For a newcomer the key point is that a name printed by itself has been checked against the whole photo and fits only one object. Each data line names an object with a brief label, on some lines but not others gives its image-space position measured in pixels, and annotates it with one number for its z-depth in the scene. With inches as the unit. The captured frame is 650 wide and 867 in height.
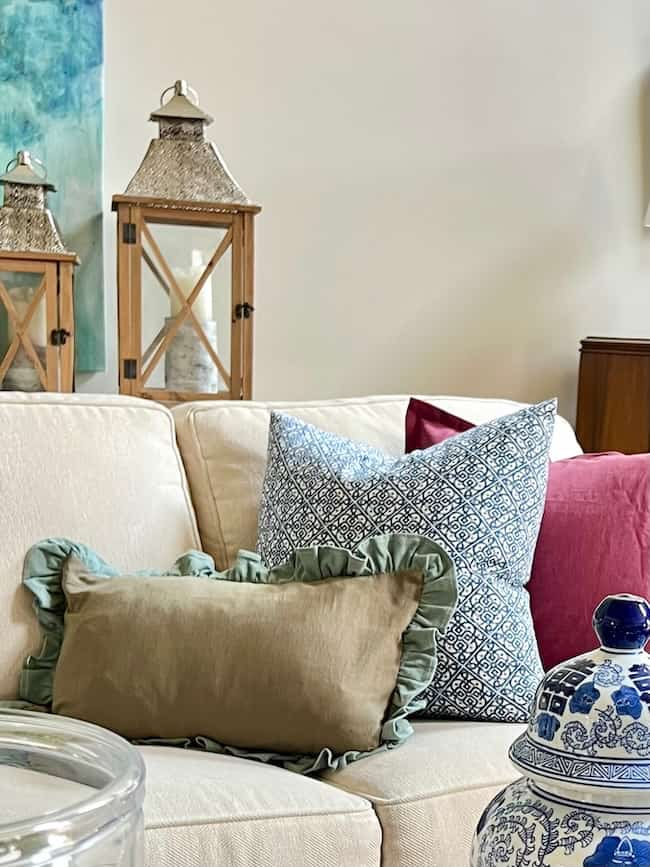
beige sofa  112.8
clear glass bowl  48.2
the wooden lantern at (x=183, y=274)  148.1
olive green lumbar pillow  119.6
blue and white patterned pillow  124.0
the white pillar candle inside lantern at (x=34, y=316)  146.1
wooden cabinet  167.4
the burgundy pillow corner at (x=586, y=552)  128.6
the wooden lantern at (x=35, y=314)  146.1
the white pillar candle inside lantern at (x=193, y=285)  148.1
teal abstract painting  155.3
